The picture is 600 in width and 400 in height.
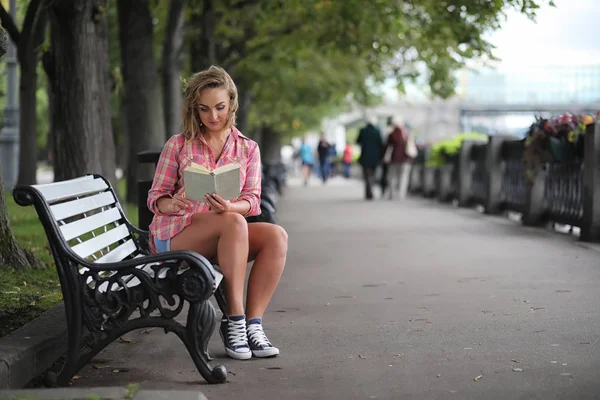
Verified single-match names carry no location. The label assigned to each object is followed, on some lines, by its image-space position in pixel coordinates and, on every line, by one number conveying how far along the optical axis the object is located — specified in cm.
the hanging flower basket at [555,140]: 1355
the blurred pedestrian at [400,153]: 2567
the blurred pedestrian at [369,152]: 2673
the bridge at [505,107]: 11562
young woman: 566
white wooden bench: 505
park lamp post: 2612
